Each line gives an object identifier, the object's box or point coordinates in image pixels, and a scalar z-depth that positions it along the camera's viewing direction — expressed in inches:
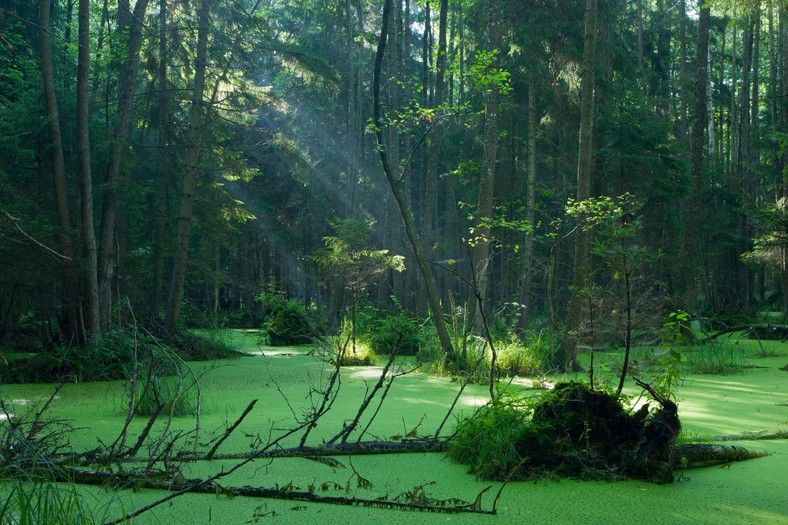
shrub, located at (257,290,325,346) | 577.3
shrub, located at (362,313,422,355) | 463.2
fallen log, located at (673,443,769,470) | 140.5
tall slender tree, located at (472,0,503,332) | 437.4
